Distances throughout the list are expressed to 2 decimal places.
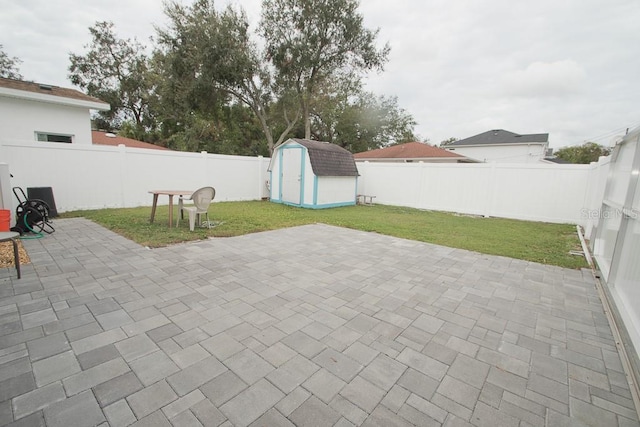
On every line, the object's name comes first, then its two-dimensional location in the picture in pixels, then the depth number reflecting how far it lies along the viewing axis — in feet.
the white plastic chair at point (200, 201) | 19.47
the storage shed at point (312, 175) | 34.53
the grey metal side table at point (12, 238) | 10.10
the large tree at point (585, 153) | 129.18
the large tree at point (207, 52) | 47.03
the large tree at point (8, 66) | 65.67
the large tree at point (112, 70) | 73.15
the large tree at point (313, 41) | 50.52
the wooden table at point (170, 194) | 19.27
